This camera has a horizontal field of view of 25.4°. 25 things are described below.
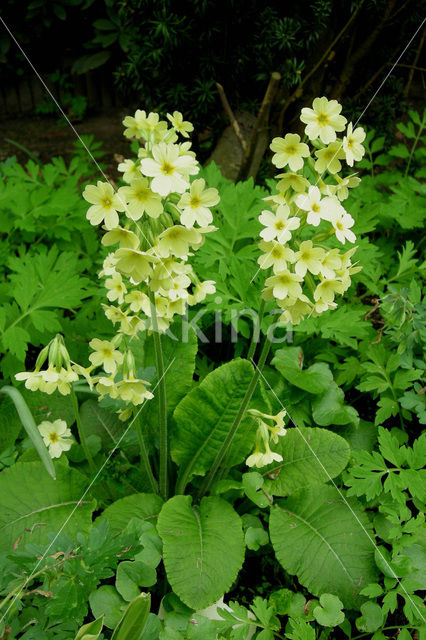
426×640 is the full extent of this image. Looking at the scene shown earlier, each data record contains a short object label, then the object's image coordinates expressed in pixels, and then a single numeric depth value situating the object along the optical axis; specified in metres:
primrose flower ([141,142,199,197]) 0.44
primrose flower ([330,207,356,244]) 0.46
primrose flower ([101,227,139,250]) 0.44
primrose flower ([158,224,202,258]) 0.45
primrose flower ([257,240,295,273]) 0.46
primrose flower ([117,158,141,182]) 0.48
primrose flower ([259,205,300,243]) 0.46
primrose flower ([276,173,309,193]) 0.47
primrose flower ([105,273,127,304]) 0.52
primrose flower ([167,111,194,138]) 0.52
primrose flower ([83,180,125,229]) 0.45
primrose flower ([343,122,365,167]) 0.46
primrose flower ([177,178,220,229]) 0.45
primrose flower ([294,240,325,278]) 0.46
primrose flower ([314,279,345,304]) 0.47
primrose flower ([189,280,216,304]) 0.54
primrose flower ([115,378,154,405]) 0.50
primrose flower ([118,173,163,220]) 0.44
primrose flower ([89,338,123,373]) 0.51
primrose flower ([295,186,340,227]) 0.45
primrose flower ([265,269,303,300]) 0.46
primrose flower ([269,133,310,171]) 0.46
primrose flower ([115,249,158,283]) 0.44
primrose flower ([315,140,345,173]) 0.47
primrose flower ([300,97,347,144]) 0.46
